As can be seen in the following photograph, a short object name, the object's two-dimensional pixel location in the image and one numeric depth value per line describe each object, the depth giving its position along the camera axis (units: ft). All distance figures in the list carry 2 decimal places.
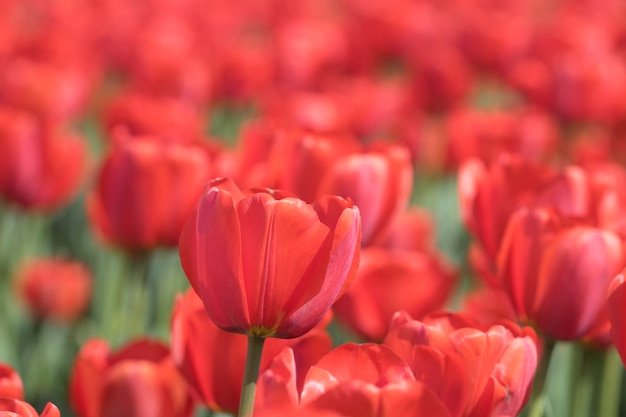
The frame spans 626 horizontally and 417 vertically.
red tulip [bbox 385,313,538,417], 3.87
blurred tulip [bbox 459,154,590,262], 4.45
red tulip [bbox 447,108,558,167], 6.37
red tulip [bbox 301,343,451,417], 3.73
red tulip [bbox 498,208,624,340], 4.22
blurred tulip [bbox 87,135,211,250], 4.94
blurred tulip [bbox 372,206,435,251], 5.66
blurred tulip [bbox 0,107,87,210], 5.42
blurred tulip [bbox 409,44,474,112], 7.97
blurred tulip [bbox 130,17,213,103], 7.61
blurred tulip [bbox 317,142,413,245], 4.63
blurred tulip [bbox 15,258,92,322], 5.68
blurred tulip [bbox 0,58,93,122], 7.03
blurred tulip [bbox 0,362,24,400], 3.91
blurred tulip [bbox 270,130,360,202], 4.62
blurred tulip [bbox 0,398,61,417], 3.82
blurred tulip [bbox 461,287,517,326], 4.61
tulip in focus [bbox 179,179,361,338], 3.92
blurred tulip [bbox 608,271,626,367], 3.93
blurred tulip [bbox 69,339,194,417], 4.21
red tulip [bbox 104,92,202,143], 5.87
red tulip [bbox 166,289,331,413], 4.13
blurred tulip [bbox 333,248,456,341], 4.79
